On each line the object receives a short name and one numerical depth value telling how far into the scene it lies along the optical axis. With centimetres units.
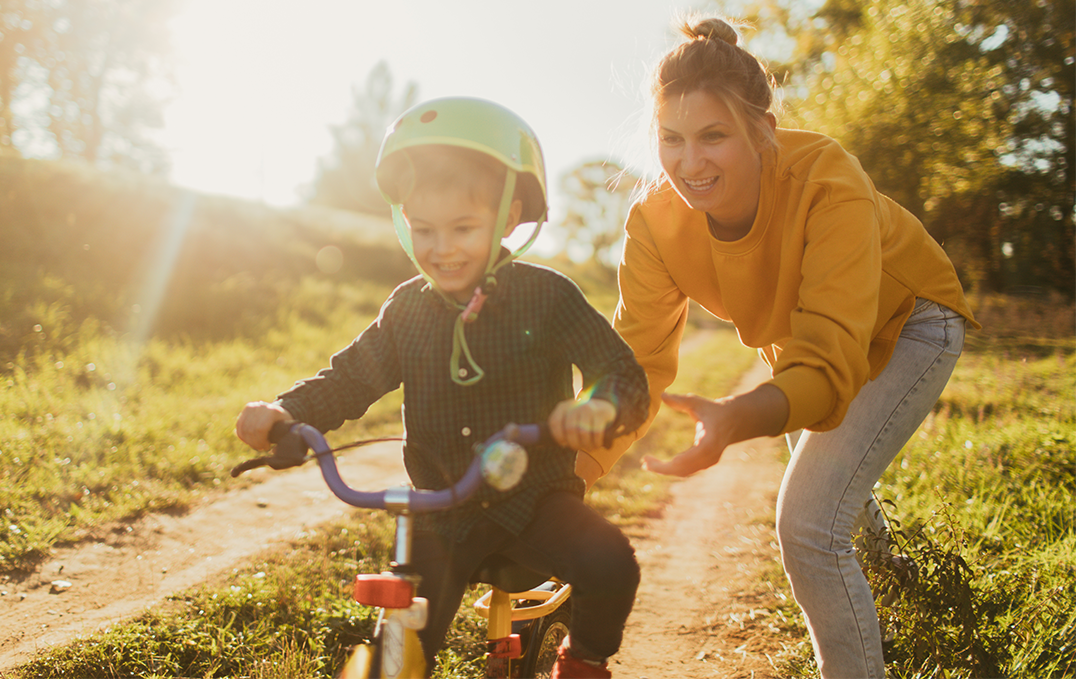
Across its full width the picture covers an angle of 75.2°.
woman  235
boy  199
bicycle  174
